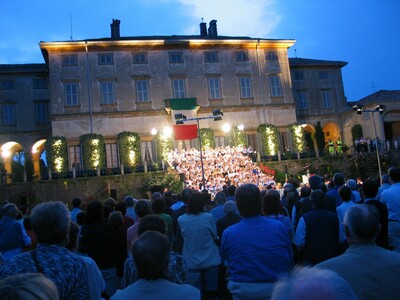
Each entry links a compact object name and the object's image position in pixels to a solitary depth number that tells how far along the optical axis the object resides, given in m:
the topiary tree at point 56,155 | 30.11
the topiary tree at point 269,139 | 33.86
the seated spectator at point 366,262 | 2.68
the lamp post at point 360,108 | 20.88
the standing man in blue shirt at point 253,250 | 4.03
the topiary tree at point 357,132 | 36.72
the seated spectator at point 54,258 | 2.85
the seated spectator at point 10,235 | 6.74
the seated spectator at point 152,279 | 2.79
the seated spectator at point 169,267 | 3.96
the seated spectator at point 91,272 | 3.66
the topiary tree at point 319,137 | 38.38
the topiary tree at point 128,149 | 31.47
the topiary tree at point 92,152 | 30.69
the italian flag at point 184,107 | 33.03
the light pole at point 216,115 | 18.33
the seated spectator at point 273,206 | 5.82
